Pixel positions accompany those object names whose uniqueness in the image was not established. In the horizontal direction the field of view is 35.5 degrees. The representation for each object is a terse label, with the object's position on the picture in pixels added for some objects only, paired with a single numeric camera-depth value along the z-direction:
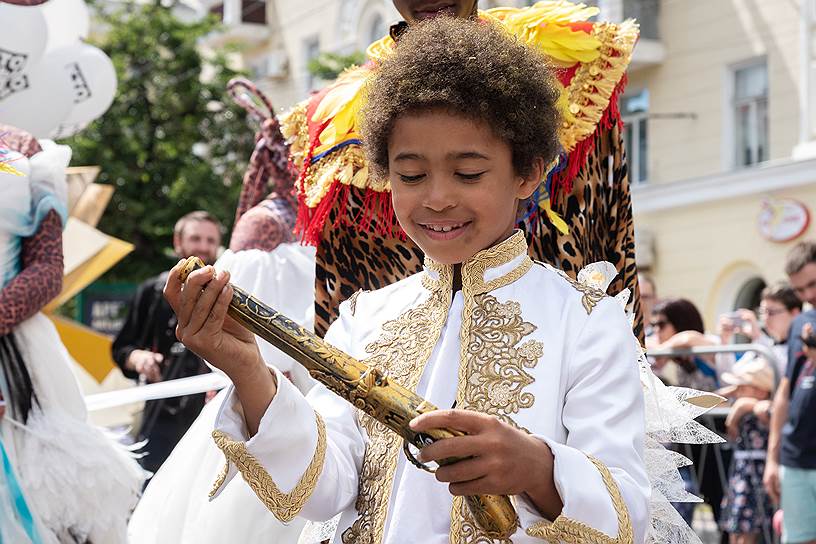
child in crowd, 6.67
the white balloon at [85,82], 6.36
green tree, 20.97
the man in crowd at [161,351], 6.73
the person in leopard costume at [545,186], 3.01
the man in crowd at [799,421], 5.84
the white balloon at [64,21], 6.38
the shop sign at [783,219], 15.59
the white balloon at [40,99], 5.61
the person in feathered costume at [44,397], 4.09
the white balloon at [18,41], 5.16
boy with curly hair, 2.07
